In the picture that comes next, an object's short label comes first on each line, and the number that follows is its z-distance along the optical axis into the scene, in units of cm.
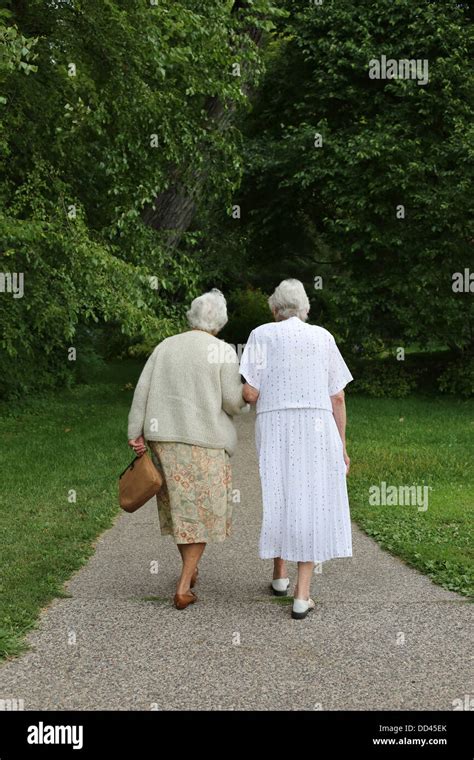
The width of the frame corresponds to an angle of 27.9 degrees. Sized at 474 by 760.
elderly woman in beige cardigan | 566
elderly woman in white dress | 555
